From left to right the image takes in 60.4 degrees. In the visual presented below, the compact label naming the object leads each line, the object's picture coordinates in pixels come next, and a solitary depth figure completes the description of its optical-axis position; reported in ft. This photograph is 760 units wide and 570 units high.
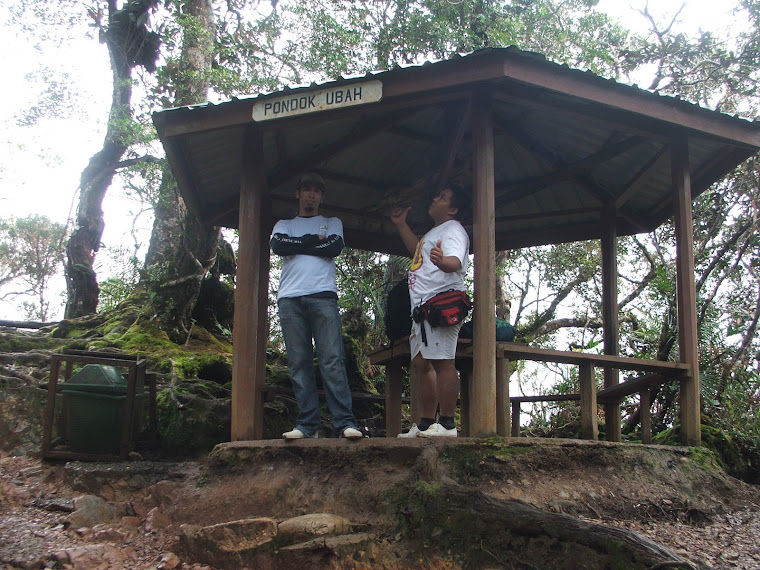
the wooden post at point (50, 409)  19.27
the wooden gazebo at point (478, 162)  16.07
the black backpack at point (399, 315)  19.07
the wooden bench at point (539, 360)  16.81
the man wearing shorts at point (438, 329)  15.28
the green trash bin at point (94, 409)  19.47
